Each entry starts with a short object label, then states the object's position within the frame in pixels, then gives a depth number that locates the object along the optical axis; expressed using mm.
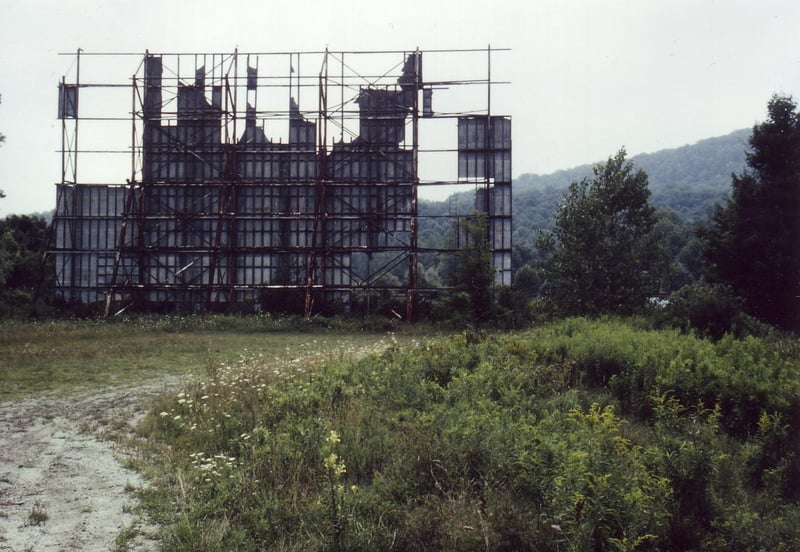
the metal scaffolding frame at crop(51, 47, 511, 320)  34281
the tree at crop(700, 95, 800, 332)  28734
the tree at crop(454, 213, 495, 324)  27859
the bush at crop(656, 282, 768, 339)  17062
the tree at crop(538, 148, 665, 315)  26172
